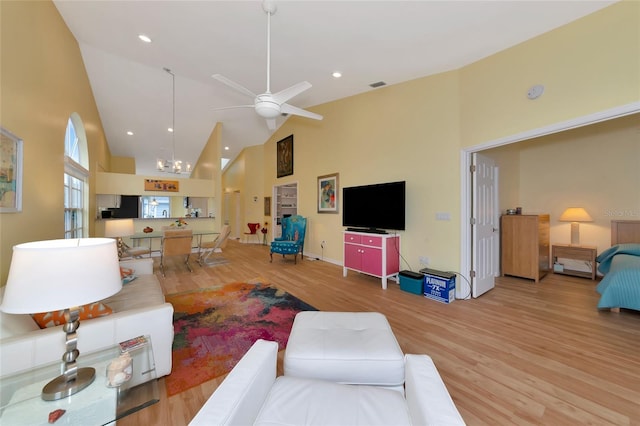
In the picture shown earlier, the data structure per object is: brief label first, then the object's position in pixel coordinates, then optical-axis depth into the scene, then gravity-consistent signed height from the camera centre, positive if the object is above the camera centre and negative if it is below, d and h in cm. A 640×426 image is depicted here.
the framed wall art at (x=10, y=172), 173 +31
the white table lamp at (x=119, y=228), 355 -22
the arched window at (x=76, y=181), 353 +54
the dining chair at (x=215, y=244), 495 -68
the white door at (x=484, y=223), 336 -13
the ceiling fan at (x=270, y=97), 243 +123
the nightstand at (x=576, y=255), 401 -70
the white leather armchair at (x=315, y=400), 80 -81
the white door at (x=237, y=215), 940 -7
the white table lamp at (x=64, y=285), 100 -32
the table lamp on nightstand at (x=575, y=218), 415 -6
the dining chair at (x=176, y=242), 443 -54
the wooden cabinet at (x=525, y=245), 400 -54
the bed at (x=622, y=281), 257 -74
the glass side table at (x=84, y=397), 100 -84
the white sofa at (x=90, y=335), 122 -73
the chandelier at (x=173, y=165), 543 +118
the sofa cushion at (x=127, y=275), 262 -70
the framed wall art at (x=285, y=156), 660 +165
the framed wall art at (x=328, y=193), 519 +47
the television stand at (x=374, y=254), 372 -65
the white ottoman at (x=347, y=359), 139 -85
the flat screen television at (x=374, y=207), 375 +12
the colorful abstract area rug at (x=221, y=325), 189 -118
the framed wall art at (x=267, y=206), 788 +26
